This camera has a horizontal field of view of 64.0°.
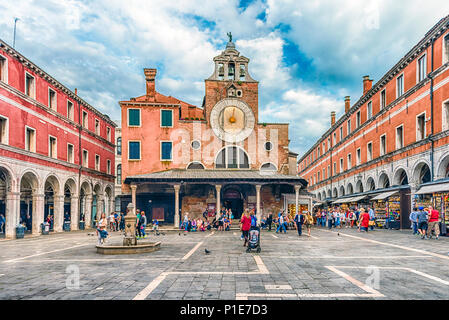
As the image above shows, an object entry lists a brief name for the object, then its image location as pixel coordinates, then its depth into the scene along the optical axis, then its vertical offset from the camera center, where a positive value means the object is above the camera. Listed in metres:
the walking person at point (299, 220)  20.34 -2.05
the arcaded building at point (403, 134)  21.41 +3.83
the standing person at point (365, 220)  22.98 -2.34
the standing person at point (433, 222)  17.36 -1.87
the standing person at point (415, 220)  20.05 -2.05
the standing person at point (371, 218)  25.71 -2.50
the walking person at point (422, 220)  18.30 -1.86
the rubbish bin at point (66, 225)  29.41 -3.20
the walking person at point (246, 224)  15.41 -1.68
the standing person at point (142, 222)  21.39 -2.19
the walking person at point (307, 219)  20.50 -2.00
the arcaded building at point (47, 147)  21.91 +3.00
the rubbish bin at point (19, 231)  22.02 -2.73
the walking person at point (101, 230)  15.66 -1.91
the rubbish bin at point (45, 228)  25.16 -2.90
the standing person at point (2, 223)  26.19 -2.63
